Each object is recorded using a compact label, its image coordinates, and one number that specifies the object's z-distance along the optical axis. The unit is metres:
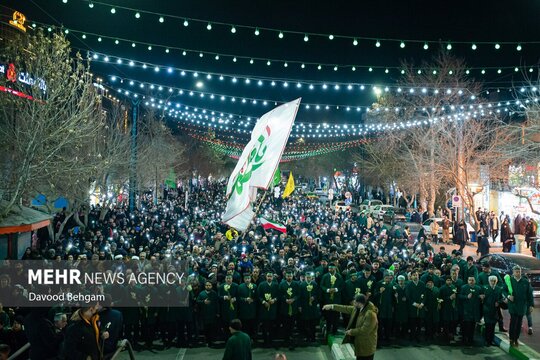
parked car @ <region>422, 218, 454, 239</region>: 30.22
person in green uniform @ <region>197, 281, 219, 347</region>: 10.30
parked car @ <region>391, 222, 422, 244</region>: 27.09
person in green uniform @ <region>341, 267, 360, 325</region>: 11.16
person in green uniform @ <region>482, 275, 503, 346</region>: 10.41
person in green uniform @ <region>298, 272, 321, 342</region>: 10.71
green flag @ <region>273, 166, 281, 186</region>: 33.30
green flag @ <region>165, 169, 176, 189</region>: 41.78
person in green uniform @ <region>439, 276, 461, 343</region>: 10.68
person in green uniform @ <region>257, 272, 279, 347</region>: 10.48
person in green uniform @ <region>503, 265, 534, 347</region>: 9.94
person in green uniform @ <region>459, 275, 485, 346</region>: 10.45
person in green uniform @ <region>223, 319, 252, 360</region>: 6.29
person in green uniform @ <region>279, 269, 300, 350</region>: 10.56
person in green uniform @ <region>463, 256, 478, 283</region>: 12.38
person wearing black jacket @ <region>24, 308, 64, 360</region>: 6.94
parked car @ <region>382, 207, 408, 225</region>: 35.55
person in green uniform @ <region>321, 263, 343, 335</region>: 11.02
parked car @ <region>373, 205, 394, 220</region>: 38.67
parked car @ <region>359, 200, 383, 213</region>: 41.49
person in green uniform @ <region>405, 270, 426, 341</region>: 10.63
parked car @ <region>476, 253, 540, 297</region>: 14.00
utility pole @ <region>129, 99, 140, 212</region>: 25.51
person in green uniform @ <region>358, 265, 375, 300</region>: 11.06
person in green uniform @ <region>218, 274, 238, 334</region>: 10.38
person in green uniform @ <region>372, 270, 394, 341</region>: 10.61
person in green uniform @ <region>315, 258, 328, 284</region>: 12.03
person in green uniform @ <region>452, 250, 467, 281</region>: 12.99
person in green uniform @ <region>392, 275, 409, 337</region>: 10.64
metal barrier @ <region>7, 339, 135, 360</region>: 6.70
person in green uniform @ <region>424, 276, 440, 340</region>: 10.70
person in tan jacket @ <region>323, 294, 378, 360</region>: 6.86
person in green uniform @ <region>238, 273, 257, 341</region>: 10.45
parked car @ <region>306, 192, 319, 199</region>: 53.20
